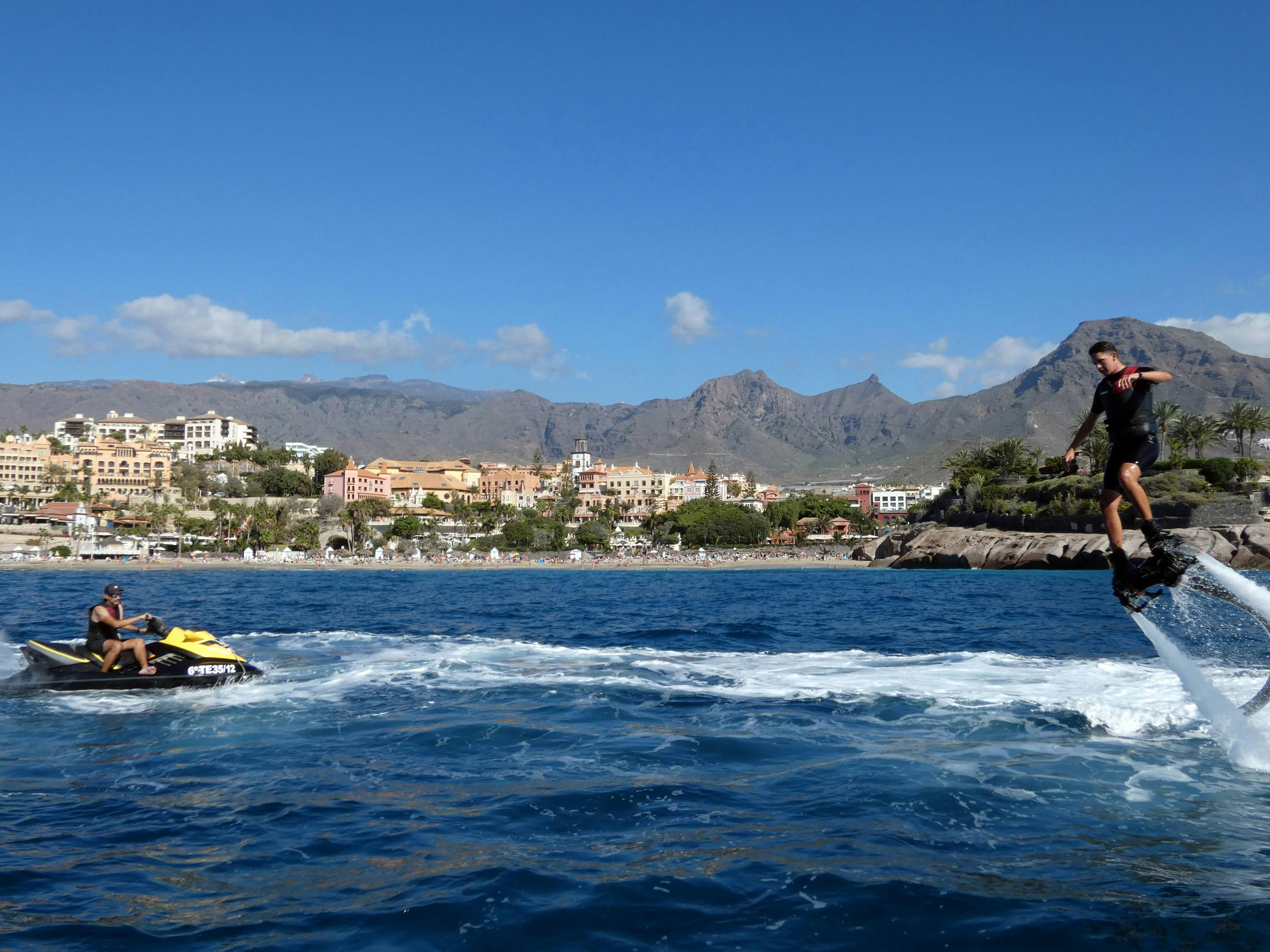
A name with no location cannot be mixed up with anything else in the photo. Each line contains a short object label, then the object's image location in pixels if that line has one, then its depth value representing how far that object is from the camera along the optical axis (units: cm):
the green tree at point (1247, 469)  9256
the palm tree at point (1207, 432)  10450
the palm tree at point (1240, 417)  10431
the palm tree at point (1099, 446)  9581
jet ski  1630
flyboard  923
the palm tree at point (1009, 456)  11725
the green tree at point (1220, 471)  9306
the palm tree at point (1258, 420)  10375
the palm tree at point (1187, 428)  10569
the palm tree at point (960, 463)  11956
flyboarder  909
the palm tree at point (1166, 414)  9042
